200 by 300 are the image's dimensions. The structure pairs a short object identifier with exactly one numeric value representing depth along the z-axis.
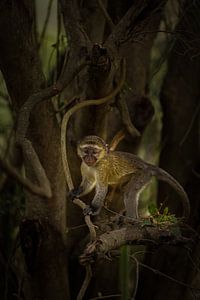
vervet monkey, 7.75
